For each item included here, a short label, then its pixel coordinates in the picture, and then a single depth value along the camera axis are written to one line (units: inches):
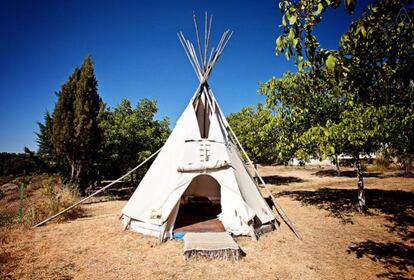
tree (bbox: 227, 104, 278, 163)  429.2
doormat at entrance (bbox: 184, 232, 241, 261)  208.1
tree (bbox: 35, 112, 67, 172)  576.1
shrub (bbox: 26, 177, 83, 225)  326.2
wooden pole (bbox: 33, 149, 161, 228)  296.2
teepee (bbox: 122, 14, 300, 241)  262.1
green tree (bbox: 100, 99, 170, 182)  526.0
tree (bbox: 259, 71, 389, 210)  281.6
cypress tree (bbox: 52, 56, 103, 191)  488.4
